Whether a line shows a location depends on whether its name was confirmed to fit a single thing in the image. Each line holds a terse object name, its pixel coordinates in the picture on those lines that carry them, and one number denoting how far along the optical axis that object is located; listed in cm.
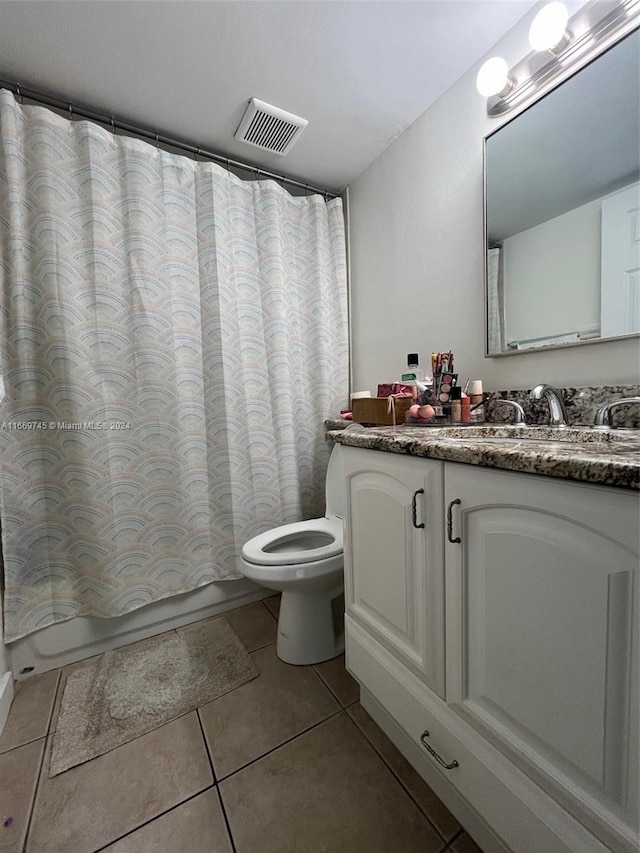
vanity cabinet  47
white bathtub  129
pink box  130
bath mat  103
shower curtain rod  125
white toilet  116
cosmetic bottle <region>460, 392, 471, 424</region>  118
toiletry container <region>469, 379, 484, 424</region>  120
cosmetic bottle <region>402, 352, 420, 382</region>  141
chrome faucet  99
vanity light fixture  88
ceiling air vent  137
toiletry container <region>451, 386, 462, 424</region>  119
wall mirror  88
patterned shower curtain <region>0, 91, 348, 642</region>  123
